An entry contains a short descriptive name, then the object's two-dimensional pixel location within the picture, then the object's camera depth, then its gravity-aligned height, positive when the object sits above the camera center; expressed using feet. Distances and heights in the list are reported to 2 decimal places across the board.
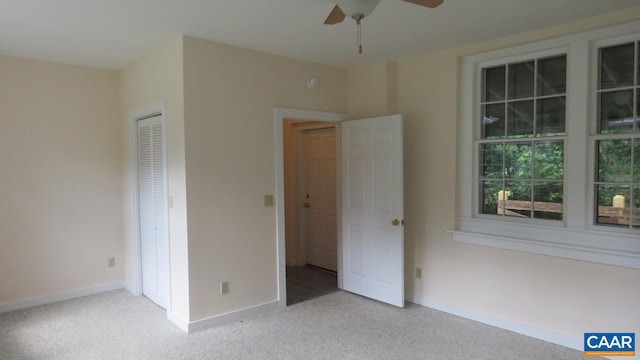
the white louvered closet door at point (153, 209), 12.59 -1.27
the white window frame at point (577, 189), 9.39 -0.58
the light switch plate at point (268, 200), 12.54 -0.96
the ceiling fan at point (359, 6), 6.80 +2.89
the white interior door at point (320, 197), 17.31 -1.25
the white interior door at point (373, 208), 12.60 -1.34
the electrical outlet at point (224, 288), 11.64 -3.49
